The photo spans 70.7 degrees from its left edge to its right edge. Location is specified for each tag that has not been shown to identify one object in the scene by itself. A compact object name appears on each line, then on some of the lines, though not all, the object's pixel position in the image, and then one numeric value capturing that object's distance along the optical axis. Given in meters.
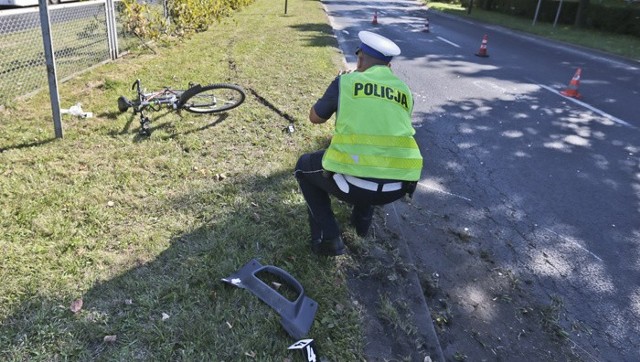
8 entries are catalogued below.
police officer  2.72
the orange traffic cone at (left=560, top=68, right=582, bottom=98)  8.61
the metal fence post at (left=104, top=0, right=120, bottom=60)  8.25
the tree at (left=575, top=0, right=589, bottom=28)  21.95
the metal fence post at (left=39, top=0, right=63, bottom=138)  4.35
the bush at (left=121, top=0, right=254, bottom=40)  9.20
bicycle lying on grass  5.36
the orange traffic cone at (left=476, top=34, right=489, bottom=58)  12.89
